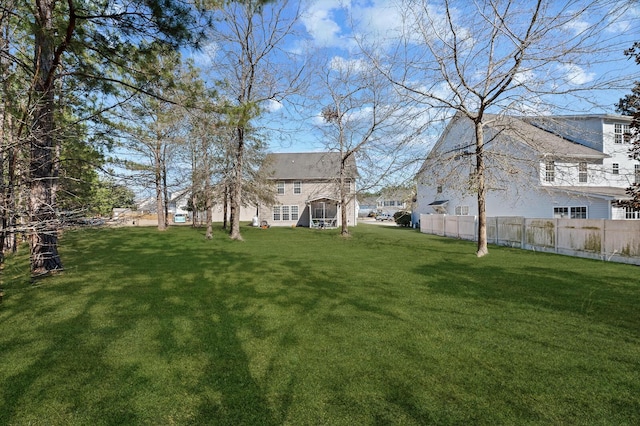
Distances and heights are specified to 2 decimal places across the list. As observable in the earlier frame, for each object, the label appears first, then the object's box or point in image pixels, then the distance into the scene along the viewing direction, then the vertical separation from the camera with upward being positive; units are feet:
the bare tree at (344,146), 68.28 +13.45
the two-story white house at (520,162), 37.81 +5.58
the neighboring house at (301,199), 108.78 +4.81
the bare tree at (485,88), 33.58 +13.30
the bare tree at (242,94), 58.95 +20.39
